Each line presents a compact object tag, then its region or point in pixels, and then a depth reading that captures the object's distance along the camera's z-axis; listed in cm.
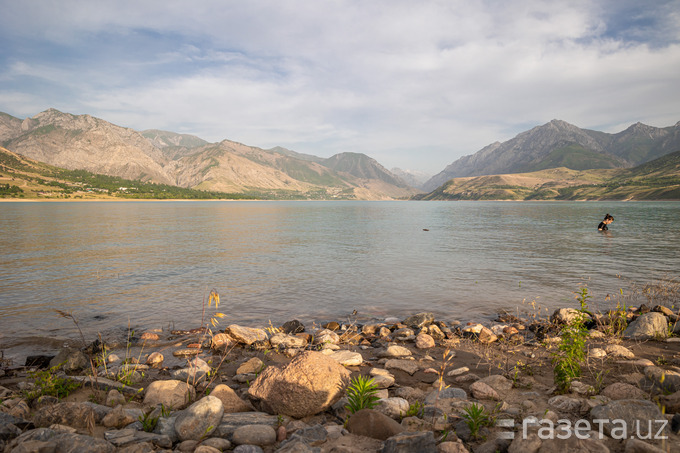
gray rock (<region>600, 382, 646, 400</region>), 843
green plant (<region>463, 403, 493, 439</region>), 711
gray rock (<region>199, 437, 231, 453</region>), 703
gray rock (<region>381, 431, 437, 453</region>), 618
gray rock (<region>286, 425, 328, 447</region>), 706
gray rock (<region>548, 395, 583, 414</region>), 802
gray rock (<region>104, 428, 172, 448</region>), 693
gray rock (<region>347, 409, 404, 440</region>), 719
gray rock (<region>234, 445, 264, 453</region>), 684
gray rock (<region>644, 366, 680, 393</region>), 829
